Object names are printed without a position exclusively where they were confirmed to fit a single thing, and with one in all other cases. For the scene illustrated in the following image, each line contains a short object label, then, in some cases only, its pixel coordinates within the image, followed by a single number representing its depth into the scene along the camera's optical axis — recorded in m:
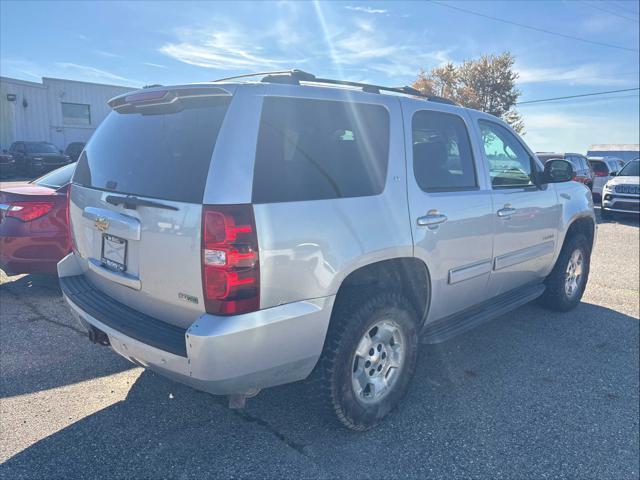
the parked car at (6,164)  21.60
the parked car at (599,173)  16.27
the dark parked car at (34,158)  22.78
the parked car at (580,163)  14.01
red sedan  4.73
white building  25.62
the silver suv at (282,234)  2.23
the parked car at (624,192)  12.73
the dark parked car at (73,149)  25.86
